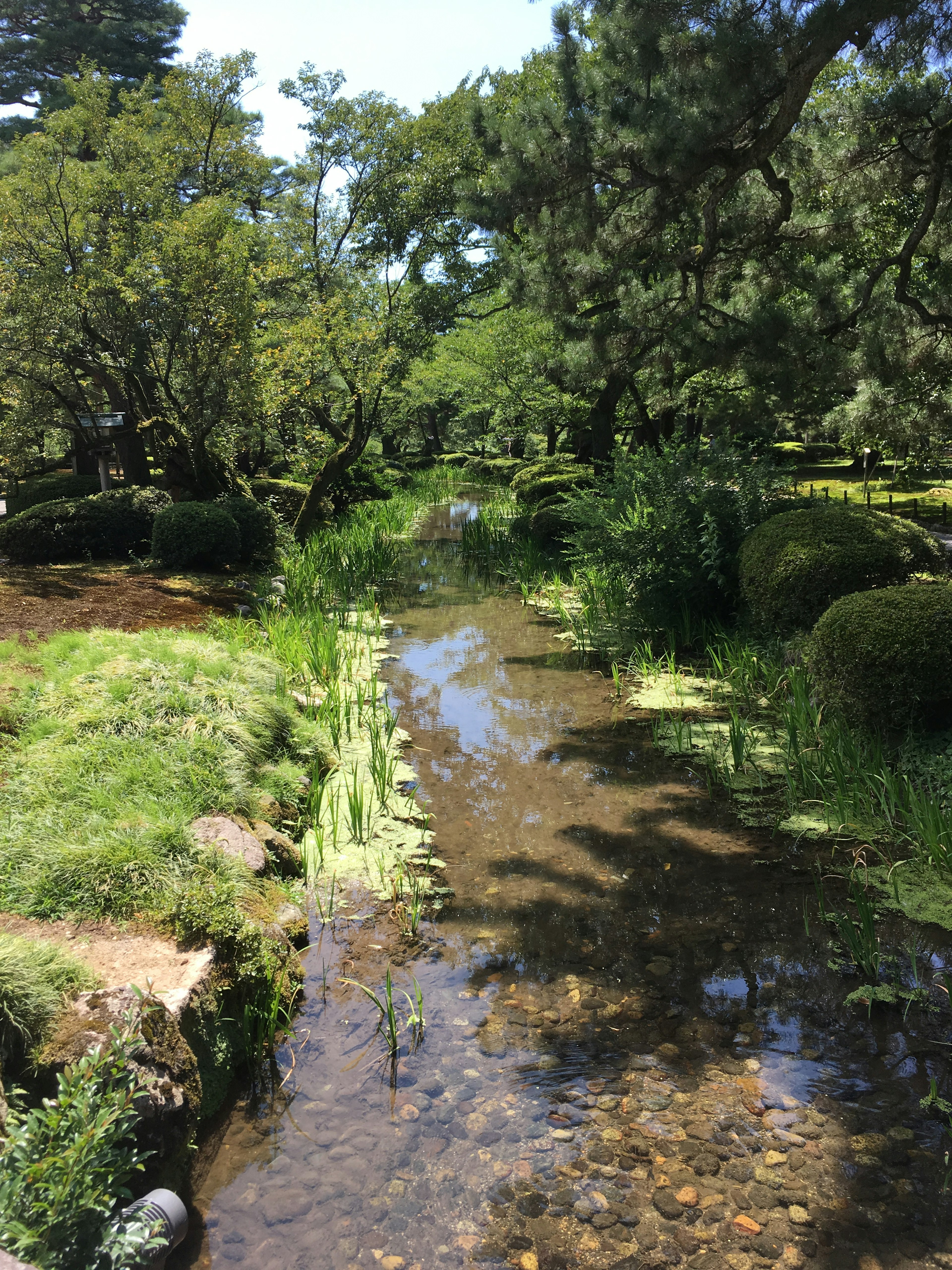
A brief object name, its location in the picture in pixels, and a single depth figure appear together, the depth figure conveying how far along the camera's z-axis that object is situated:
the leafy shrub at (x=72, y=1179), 1.67
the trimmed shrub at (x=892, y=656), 4.55
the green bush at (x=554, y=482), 14.43
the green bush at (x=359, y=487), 17.08
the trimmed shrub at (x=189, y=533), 9.65
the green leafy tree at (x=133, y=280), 9.67
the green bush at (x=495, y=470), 28.38
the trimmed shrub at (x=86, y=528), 9.56
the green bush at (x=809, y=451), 23.05
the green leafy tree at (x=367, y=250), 13.41
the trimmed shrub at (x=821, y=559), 6.00
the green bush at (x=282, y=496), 14.27
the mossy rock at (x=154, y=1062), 2.23
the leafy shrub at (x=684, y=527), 7.60
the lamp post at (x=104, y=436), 11.56
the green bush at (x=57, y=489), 12.34
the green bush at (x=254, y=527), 10.73
